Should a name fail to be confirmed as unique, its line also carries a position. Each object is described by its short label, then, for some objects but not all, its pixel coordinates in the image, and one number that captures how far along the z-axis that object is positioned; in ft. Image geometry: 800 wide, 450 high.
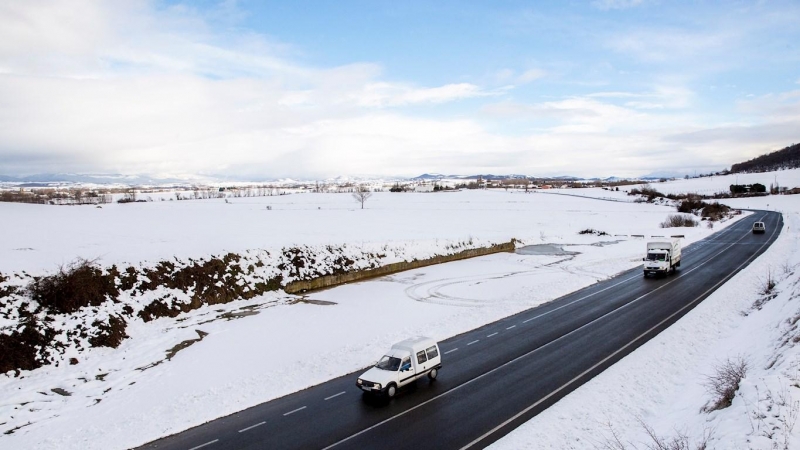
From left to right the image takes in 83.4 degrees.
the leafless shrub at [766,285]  94.04
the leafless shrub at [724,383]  42.27
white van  56.70
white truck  127.13
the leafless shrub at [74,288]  79.92
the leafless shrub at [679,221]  272.49
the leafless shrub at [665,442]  35.94
